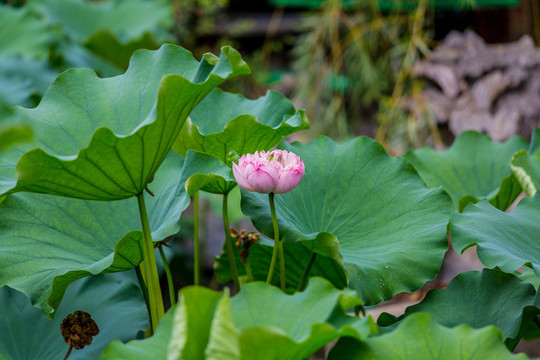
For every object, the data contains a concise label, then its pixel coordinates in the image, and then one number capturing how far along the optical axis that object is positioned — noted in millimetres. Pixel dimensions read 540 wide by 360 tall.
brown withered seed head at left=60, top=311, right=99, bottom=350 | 3185
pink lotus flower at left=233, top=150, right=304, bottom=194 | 3170
